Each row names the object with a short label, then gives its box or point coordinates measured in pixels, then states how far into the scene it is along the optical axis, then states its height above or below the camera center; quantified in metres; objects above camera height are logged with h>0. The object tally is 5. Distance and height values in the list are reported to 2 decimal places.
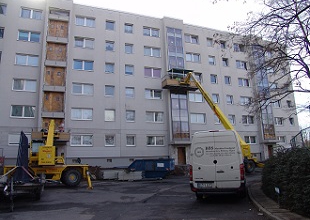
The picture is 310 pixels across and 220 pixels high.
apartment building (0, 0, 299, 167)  26.64 +8.61
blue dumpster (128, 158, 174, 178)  21.70 -0.38
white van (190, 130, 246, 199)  9.54 -0.11
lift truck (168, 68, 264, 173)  22.67 +0.86
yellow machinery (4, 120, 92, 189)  16.86 -0.15
